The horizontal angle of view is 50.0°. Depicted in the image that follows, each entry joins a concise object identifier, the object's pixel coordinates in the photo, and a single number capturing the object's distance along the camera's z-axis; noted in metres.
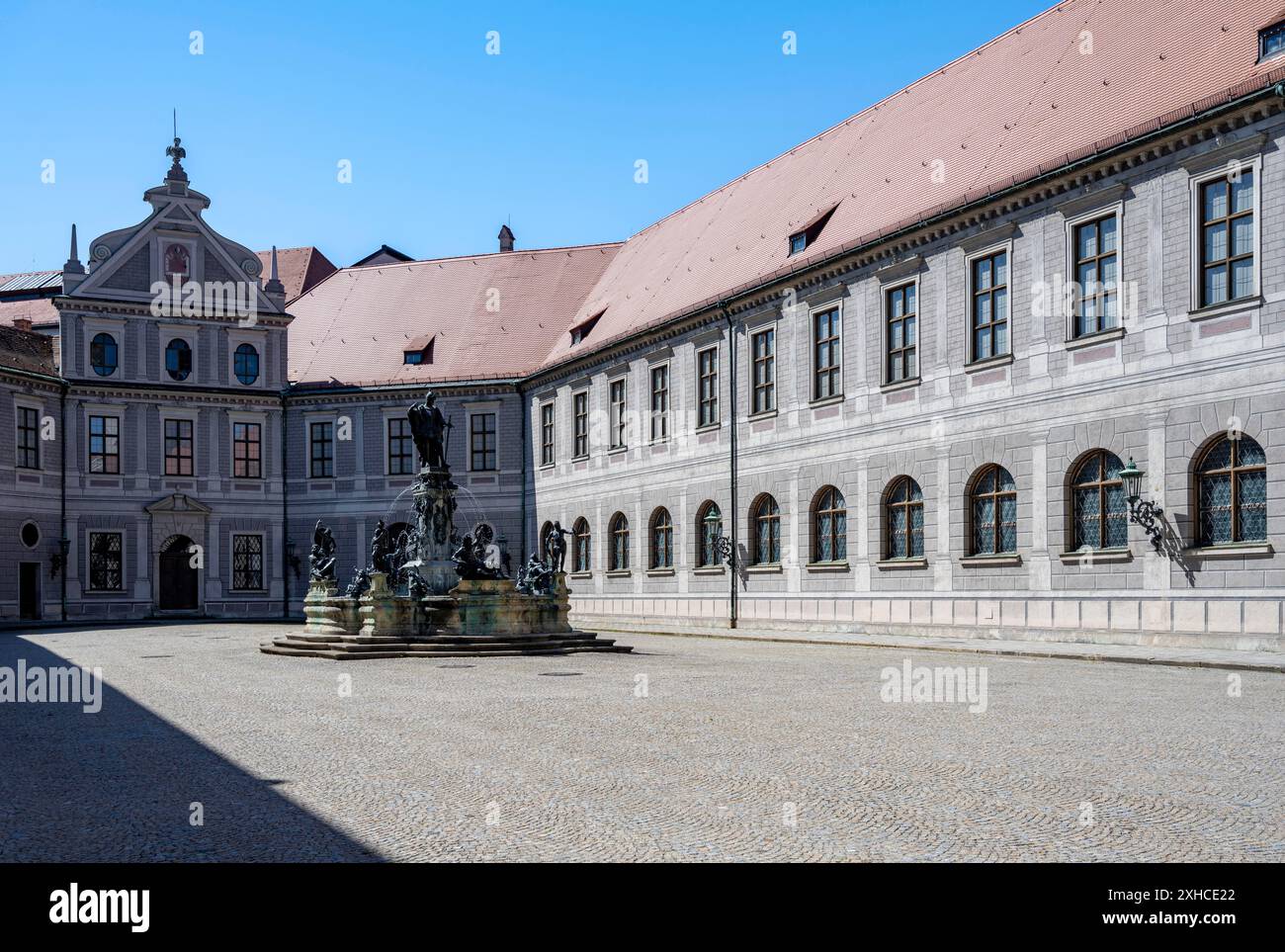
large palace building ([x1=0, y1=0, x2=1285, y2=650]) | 24.69
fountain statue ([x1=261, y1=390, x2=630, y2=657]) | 25.86
